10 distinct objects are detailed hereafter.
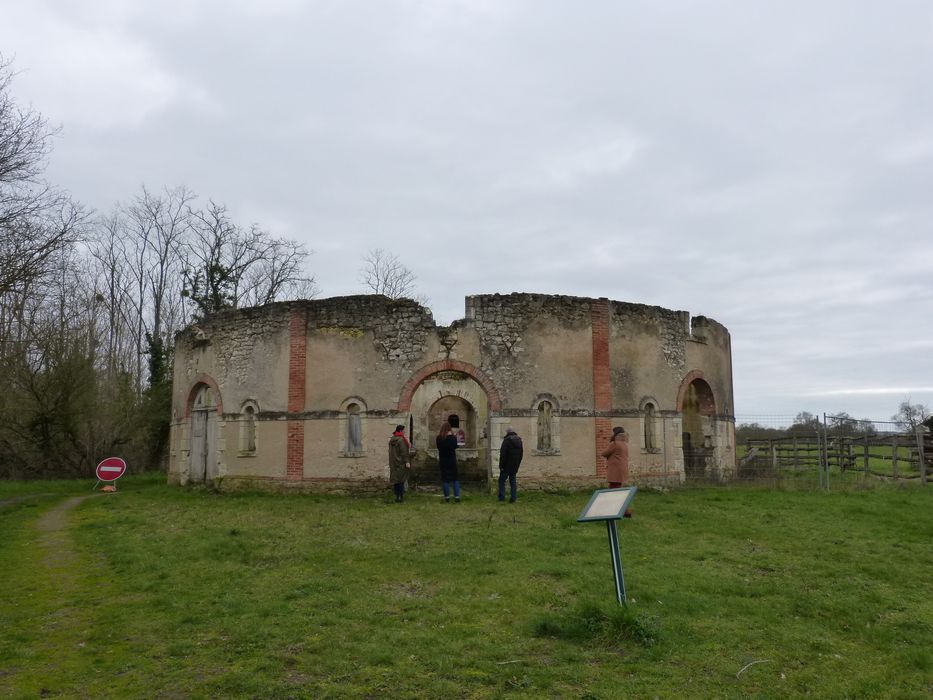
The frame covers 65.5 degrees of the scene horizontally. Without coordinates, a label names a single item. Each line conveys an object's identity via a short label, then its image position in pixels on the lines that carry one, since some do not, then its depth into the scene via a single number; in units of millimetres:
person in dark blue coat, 15102
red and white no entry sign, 19656
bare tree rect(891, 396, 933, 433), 45341
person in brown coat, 12789
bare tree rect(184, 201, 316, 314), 30688
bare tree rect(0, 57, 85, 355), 14156
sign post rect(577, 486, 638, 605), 6266
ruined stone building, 16641
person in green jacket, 14945
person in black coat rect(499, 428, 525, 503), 14633
